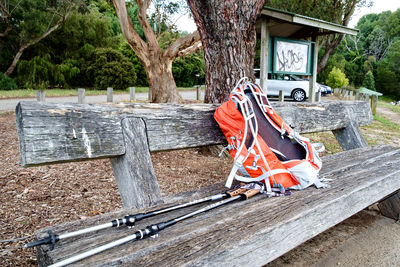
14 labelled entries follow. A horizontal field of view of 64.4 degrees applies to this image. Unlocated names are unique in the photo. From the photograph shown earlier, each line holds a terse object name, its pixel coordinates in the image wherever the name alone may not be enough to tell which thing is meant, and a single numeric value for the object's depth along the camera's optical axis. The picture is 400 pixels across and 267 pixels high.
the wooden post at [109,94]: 11.69
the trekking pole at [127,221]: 1.19
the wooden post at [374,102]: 12.52
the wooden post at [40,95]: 9.70
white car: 16.73
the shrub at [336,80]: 30.22
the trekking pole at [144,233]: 1.08
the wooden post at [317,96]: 13.42
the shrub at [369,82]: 42.03
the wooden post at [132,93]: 13.58
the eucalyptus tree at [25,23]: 20.86
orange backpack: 1.93
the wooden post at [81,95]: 10.09
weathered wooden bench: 1.19
